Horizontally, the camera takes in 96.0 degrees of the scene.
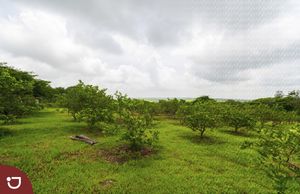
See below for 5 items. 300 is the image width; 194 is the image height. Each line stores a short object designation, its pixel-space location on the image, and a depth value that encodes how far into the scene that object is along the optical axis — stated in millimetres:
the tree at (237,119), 13600
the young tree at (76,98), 12452
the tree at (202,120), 10763
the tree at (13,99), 9944
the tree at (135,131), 8165
